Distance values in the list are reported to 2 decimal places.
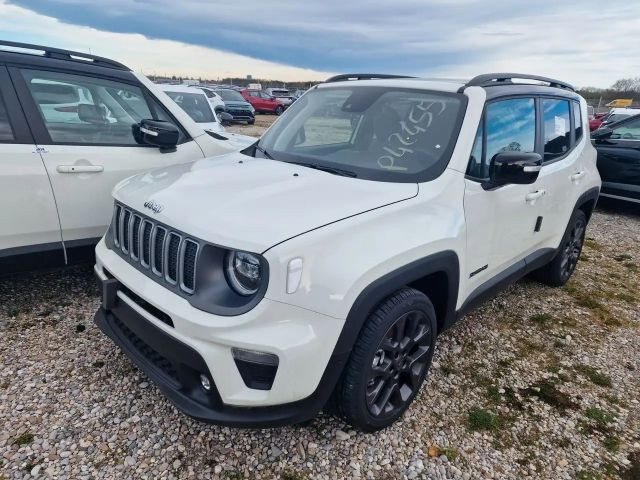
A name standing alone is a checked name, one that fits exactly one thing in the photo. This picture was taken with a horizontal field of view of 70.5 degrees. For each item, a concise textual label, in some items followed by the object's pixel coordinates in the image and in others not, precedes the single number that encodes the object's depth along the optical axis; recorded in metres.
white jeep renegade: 1.94
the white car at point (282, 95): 28.89
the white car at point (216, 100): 14.11
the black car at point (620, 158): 7.23
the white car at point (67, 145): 3.16
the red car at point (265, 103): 28.31
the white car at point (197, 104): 8.92
